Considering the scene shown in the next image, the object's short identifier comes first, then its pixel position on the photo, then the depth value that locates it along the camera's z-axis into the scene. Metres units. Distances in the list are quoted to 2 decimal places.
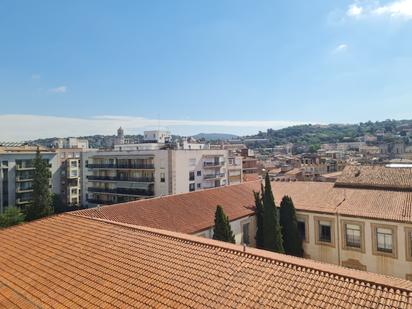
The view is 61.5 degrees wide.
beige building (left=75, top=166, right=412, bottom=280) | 22.28
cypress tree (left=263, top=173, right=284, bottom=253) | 24.31
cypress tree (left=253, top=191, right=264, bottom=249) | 26.39
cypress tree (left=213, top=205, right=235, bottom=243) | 22.14
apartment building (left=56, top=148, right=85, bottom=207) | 79.94
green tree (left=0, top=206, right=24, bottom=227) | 43.34
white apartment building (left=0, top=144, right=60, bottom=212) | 62.22
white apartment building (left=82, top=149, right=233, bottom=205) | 51.00
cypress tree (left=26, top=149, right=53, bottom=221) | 48.44
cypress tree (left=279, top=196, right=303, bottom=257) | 26.17
